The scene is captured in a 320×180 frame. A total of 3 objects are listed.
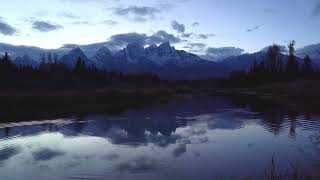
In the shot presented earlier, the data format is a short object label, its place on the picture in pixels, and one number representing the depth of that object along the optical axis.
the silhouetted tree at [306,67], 137.56
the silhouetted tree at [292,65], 137.38
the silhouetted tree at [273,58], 152.50
